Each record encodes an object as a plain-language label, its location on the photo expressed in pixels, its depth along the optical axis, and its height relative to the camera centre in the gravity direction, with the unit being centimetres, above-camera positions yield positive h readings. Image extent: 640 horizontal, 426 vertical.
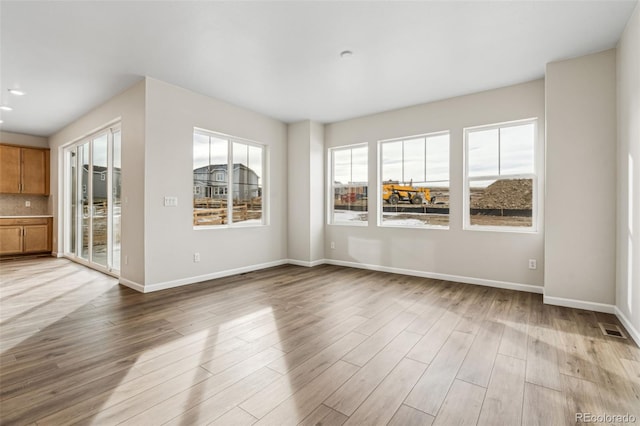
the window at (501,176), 421 +50
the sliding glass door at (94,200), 501 +20
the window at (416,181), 491 +51
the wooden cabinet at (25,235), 657 -57
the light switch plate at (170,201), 426 +12
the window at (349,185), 581 +50
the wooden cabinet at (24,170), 675 +91
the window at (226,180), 481 +52
